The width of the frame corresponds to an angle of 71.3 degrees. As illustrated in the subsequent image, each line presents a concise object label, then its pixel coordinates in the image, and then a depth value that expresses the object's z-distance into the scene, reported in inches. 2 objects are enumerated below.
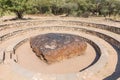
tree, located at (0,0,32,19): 408.7
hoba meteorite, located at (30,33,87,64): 268.5
